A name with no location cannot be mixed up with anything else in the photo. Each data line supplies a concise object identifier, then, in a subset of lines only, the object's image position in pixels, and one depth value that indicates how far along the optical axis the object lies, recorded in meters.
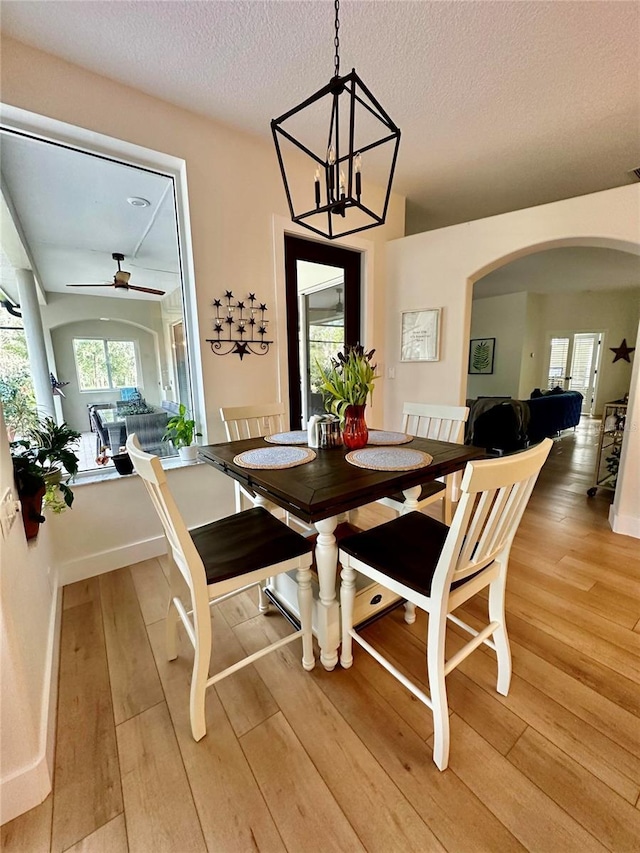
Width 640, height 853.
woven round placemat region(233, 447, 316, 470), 1.55
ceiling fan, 2.54
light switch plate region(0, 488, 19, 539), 1.09
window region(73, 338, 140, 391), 2.23
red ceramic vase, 1.78
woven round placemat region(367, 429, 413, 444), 1.93
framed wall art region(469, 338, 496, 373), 7.64
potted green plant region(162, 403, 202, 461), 2.44
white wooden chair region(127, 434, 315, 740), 1.10
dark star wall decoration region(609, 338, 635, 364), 7.46
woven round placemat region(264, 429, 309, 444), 1.99
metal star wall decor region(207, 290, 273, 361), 2.51
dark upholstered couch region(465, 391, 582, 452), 4.40
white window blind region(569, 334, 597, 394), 8.05
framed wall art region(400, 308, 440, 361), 3.23
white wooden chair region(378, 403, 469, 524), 2.04
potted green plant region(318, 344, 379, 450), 1.66
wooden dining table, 1.18
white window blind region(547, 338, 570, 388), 8.21
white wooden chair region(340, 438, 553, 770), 0.98
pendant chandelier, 1.30
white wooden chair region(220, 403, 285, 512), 2.28
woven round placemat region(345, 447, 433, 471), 1.46
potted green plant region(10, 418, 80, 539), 1.54
